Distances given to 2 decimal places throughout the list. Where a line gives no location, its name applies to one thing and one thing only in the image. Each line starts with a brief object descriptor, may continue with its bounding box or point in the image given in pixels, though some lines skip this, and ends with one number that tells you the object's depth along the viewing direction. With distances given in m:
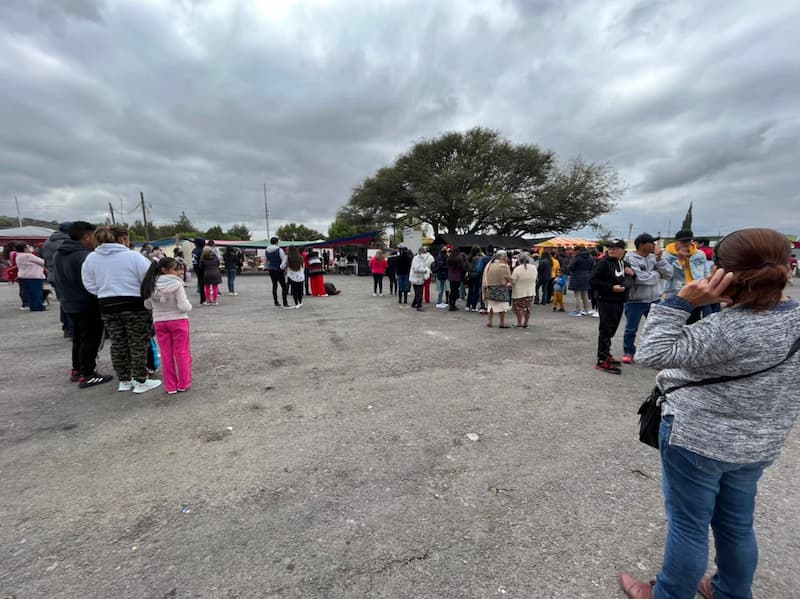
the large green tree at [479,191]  28.84
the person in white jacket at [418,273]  9.80
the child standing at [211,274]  9.98
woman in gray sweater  1.25
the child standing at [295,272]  9.38
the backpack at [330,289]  13.39
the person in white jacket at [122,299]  3.81
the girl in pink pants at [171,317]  3.75
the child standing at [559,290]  10.06
